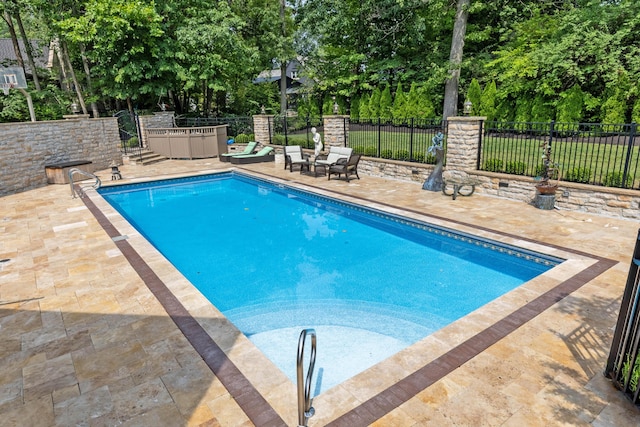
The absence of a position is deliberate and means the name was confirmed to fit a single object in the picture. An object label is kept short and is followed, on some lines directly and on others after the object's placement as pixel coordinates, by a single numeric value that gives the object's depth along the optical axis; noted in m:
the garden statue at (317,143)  13.90
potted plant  8.95
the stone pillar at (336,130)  15.08
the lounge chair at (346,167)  12.91
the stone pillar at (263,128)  19.06
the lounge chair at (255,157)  17.23
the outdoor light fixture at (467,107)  10.78
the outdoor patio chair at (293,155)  15.27
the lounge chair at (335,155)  13.61
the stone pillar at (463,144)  10.77
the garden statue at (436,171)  11.12
